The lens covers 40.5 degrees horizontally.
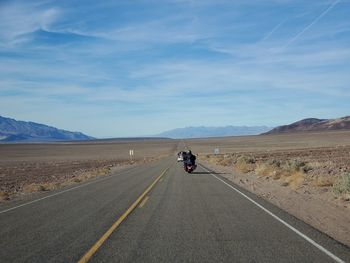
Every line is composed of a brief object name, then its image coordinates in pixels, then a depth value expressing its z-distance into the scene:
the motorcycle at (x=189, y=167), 32.97
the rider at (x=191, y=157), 33.34
